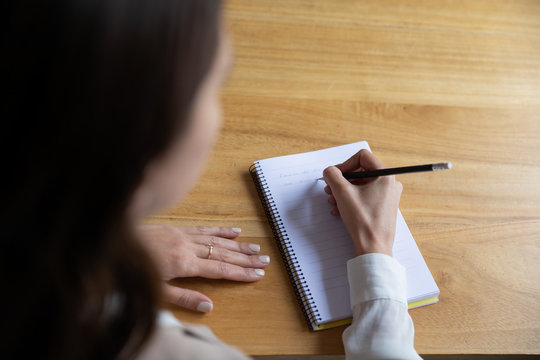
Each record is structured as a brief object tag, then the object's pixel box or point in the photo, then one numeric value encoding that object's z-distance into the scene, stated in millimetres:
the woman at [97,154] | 321
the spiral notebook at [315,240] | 771
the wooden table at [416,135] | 778
